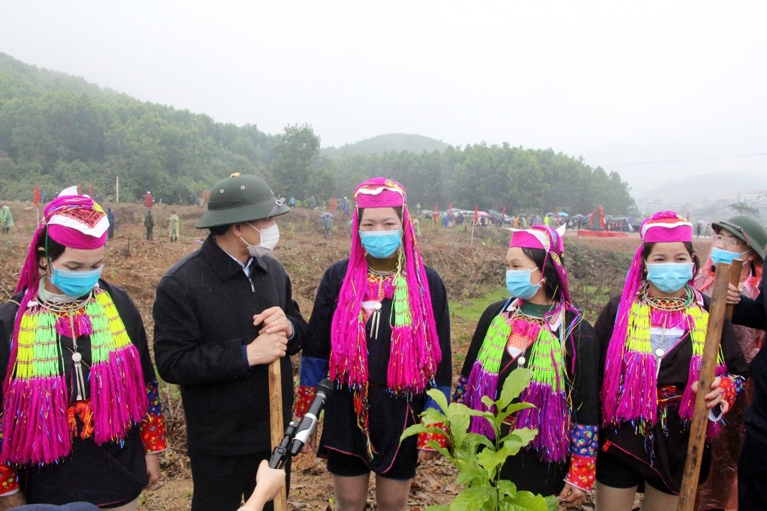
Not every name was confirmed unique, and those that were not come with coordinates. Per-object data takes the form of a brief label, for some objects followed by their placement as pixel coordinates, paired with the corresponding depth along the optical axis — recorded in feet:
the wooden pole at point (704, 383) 7.47
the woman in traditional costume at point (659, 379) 8.39
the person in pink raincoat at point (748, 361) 10.73
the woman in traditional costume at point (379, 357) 8.56
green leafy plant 5.41
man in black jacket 7.59
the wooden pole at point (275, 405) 7.37
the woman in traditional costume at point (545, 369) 8.24
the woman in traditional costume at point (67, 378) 7.00
